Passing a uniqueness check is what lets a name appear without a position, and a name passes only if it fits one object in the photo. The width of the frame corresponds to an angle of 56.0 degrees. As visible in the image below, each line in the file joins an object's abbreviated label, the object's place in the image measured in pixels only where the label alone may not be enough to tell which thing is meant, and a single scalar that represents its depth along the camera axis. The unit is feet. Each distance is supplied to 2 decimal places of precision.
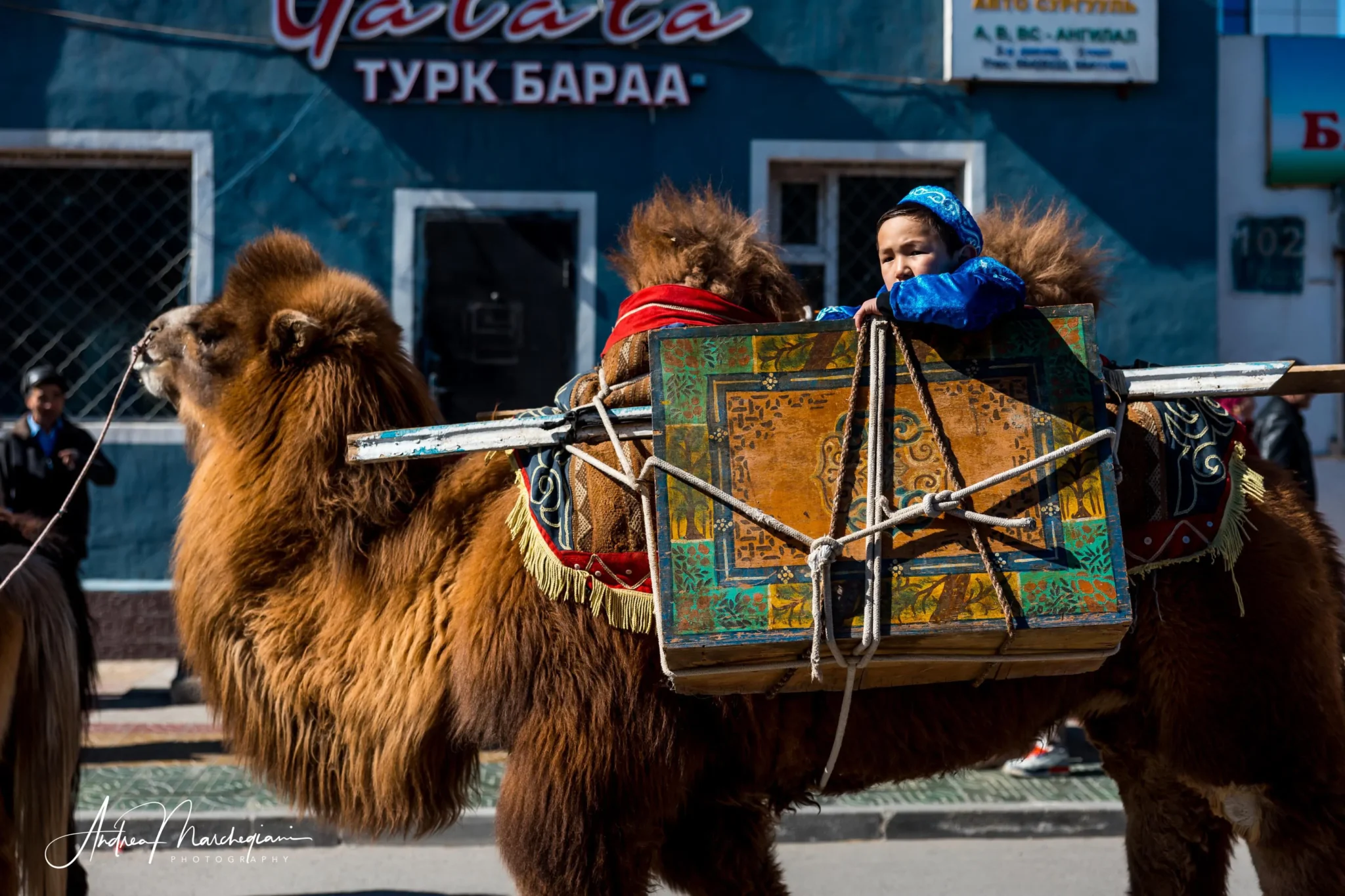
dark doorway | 29.60
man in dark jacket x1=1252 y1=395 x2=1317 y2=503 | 23.03
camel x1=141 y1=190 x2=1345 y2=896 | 9.07
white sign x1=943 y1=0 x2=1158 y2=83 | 29.40
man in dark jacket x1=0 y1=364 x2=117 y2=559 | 22.13
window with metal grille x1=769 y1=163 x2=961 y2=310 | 30.40
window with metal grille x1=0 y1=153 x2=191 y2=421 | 29.63
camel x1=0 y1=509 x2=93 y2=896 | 12.05
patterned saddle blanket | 9.04
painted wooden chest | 8.19
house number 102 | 30.37
